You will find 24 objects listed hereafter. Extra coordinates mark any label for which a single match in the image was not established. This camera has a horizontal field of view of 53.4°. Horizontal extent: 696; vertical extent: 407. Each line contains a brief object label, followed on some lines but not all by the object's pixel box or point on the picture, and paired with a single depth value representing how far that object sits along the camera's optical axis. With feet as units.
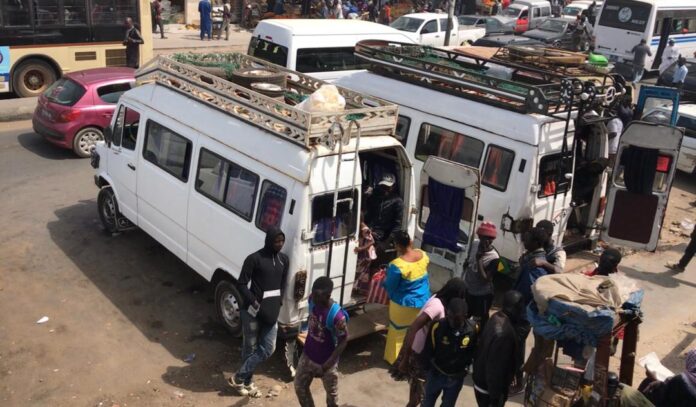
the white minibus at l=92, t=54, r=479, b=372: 21.15
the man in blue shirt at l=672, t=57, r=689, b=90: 58.54
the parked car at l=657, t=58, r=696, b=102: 58.18
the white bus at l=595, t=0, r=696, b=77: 76.18
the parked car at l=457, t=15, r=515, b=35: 84.38
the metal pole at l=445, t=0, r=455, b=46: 66.22
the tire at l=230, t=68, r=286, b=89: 27.17
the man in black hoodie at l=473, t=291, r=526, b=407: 16.60
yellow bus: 49.32
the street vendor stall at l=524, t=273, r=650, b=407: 15.66
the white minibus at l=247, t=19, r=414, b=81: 44.04
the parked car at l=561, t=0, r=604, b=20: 106.05
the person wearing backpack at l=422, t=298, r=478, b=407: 17.10
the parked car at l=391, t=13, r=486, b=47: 71.61
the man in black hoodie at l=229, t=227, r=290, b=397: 20.15
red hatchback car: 39.65
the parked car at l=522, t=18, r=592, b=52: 80.28
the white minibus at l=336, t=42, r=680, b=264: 26.71
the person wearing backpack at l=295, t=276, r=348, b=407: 18.11
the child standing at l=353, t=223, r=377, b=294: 23.86
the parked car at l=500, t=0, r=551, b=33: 95.35
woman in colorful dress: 20.70
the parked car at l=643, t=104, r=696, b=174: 44.07
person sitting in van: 24.70
